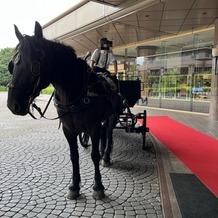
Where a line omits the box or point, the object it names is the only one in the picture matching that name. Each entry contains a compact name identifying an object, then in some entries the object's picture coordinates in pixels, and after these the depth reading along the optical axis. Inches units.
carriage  223.3
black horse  92.6
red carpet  164.6
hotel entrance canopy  363.4
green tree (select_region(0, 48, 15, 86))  1643.7
